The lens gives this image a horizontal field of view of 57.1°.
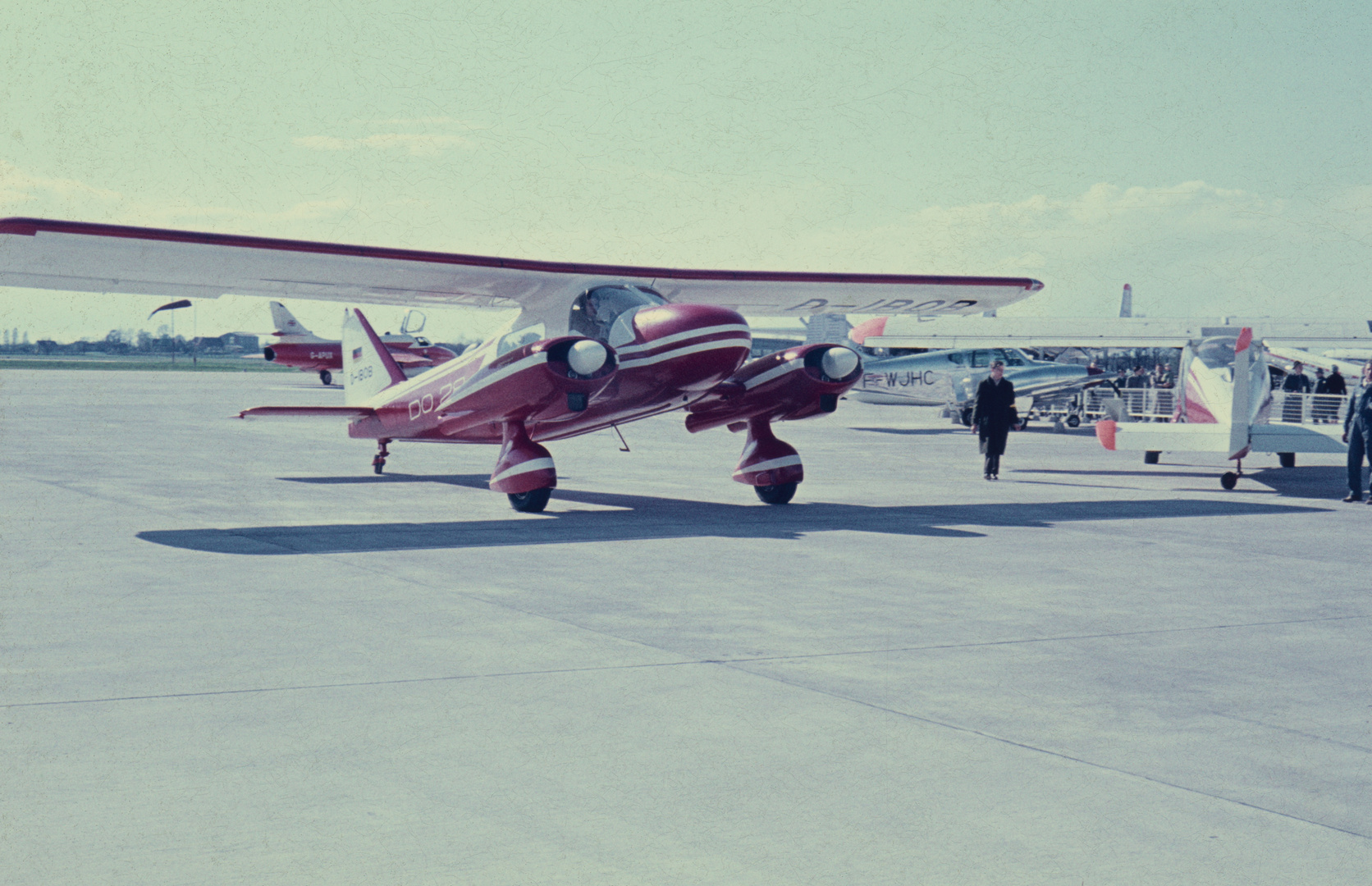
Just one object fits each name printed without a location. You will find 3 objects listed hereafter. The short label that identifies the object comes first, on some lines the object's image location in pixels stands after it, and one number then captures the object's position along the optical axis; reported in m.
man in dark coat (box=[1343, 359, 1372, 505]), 14.52
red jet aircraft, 57.53
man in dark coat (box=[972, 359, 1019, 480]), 17.39
